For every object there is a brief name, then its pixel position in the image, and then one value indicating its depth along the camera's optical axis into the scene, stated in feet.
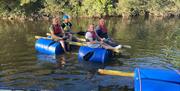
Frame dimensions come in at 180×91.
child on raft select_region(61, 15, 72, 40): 25.85
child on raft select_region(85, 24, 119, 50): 21.68
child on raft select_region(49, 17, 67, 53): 24.36
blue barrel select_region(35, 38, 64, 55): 23.14
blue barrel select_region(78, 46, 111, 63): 20.80
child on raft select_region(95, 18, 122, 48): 23.89
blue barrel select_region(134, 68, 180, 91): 12.24
